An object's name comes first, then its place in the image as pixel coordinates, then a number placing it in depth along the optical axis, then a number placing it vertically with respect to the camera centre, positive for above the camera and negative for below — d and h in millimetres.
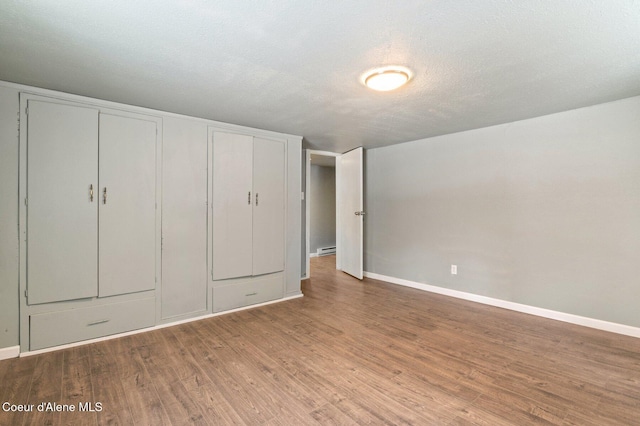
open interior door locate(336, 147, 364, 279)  4820 +69
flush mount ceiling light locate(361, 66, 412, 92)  2068 +1040
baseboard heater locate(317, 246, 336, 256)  7371 -919
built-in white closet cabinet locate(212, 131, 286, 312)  3369 -36
